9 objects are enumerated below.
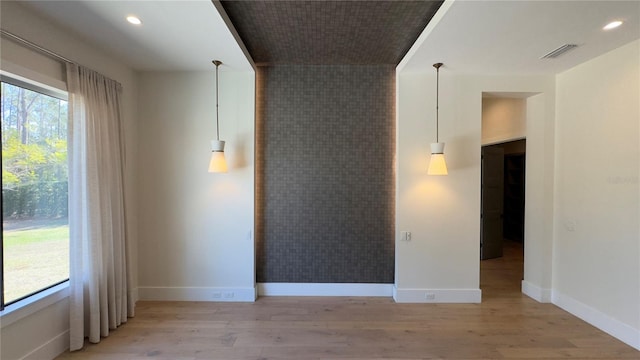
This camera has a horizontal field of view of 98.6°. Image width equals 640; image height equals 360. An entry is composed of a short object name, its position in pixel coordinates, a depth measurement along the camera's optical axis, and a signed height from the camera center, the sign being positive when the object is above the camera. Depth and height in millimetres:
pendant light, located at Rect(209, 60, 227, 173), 2984 +205
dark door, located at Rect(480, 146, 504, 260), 5012 -474
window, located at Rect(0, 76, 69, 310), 2043 -115
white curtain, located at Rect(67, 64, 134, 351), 2342 -307
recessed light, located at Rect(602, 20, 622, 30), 2133 +1193
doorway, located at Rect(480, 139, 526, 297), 3980 -1125
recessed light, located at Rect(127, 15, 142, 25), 2123 +1225
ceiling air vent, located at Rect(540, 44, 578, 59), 2520 +1189
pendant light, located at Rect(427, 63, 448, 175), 2994 +173
